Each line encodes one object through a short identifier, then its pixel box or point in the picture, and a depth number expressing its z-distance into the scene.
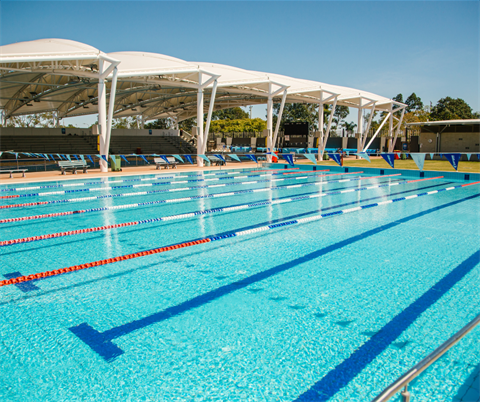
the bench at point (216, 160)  20.32
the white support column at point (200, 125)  18.98
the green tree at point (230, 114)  66.81
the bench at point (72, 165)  15.27
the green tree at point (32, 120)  59.53
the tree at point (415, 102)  73.88
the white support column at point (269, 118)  21.72
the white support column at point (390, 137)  33.50
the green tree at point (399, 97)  75.06
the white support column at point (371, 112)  29.45
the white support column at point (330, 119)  24.73
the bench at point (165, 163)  18.74
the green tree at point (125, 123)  69.94
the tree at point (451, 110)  52.54
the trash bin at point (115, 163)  16.78
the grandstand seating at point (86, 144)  25.83
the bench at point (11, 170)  14.19
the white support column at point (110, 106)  15.34
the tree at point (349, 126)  59.37
